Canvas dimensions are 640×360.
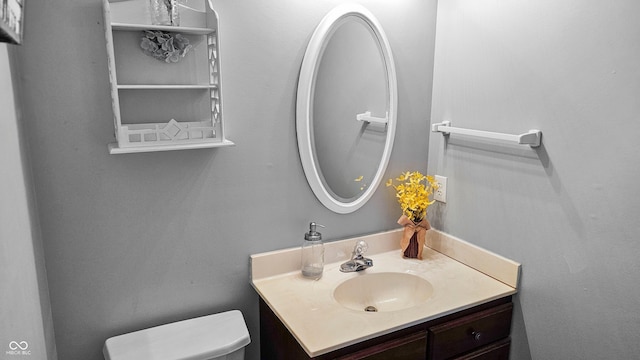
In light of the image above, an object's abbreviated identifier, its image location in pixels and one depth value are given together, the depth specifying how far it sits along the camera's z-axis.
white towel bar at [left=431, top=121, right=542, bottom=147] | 1.46
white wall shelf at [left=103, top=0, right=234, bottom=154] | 1.27
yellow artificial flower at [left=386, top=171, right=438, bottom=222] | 1.78
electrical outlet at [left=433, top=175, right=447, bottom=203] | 1.85
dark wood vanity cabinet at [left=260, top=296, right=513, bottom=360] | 1.33
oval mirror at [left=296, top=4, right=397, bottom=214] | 1.61
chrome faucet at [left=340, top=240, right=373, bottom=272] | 1.70
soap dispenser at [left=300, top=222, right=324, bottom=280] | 1.65
